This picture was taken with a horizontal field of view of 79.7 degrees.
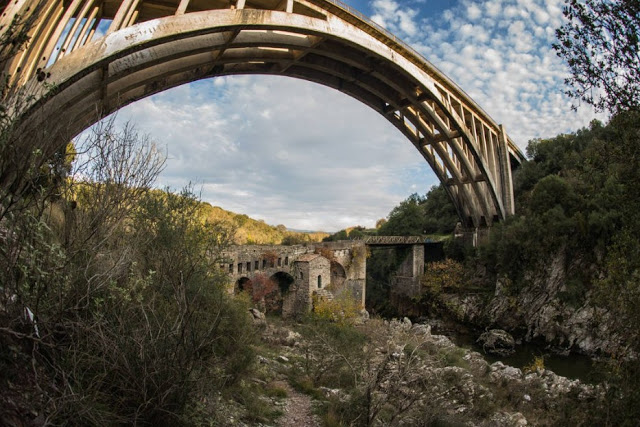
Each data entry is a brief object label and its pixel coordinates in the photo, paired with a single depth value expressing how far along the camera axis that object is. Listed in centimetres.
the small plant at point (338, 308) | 1888
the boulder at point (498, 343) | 1983
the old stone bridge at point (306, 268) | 2225
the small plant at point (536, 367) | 1530
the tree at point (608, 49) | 564
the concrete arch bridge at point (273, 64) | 970
